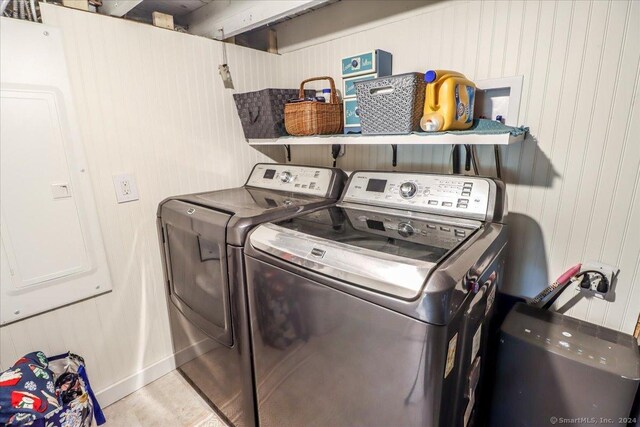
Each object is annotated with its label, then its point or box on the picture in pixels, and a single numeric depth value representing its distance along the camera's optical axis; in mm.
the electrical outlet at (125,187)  1576
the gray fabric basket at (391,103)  1206
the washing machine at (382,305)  794
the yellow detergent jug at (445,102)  1188
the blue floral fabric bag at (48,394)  1139
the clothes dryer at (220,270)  1249
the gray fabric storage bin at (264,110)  1732
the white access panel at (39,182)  1260
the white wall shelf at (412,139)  1080
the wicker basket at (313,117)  1596
